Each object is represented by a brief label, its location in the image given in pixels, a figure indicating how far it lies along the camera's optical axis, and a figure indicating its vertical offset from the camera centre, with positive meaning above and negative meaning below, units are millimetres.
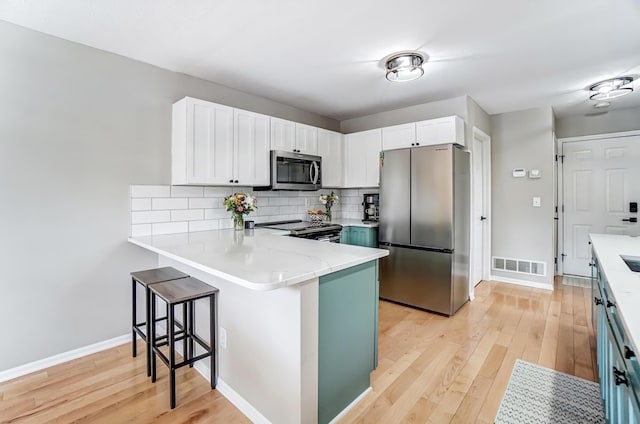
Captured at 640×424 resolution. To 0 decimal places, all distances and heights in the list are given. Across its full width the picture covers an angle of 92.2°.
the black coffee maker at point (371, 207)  4223 +61
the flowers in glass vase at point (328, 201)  4332 +147
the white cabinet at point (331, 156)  4016 +749
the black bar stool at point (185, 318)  1836 -707
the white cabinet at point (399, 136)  3681 +922
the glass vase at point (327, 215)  4309 -50
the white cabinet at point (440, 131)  3396 +913
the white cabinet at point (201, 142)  2709 +632
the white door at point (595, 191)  4160 +281
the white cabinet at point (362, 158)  4004 +716
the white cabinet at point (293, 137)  3396 +876
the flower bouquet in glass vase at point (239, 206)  3068 +55
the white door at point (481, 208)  4133 +47
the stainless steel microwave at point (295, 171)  3320 +466
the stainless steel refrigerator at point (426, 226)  3168 -163
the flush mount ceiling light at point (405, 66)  2541 +1235
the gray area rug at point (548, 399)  1737 -1154
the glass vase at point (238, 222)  3146 -108
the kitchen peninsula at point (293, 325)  1484 -625
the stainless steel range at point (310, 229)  3221 -190
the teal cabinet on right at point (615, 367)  948 -589
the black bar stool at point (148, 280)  2107 -483
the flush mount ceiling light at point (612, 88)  3090 +1292
